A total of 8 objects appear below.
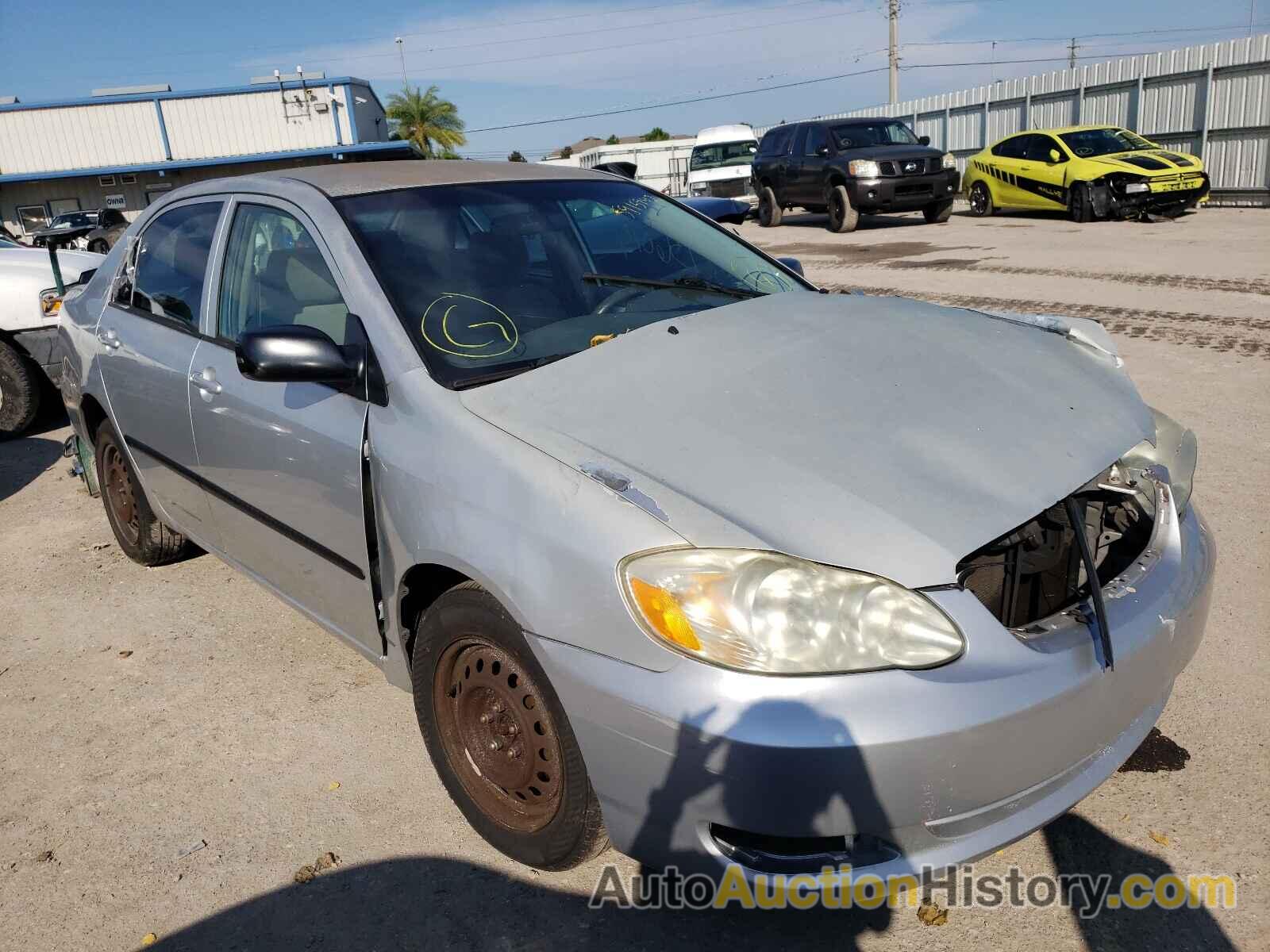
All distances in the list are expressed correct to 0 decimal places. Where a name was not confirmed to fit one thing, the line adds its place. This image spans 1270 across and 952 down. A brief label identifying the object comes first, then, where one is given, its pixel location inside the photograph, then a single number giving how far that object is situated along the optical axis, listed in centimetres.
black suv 1664
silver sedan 188
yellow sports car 1553
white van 2412
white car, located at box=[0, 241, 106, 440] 727
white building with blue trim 3516
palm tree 5447
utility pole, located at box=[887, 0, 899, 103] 4131
